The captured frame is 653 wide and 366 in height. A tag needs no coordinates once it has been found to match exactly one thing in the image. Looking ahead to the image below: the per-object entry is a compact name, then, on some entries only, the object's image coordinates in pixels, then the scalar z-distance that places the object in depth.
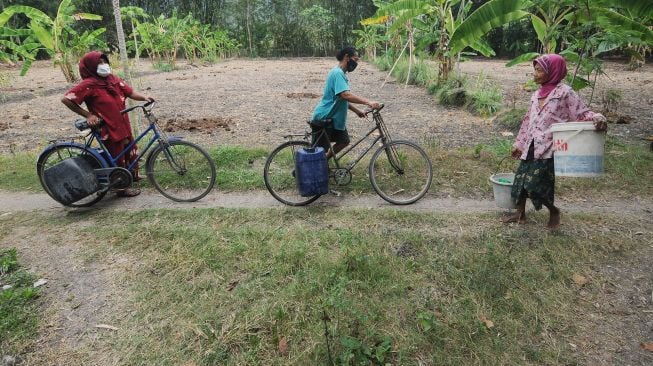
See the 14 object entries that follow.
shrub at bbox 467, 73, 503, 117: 8.24
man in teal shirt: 4.24
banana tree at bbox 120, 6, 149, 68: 16.14
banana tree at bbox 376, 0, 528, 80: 5.44
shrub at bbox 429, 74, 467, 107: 9.34
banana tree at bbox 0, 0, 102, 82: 12.02
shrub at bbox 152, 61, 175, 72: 18.89
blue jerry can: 4.31
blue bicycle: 4.50
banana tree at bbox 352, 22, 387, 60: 20.13
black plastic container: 4.46
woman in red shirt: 4.49
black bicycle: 4.54
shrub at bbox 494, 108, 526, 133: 7.16
